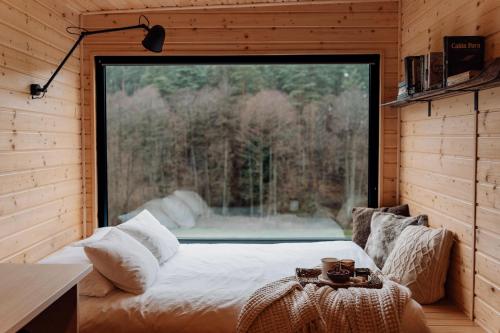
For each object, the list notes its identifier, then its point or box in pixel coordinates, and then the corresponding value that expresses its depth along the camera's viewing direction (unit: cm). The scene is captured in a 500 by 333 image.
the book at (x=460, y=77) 231
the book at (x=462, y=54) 249
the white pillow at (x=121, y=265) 251
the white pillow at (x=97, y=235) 318
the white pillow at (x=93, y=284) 247
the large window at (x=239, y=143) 411
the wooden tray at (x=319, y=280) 240
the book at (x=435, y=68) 284
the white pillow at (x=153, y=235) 304
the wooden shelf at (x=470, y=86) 219
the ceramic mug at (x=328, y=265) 251
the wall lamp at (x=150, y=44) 315
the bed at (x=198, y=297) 226
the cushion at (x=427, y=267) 284
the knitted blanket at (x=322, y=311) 210
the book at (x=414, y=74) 306
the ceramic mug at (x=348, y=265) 252
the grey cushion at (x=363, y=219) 370
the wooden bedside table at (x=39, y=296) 138
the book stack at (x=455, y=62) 248
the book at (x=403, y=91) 324
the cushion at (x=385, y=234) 326
